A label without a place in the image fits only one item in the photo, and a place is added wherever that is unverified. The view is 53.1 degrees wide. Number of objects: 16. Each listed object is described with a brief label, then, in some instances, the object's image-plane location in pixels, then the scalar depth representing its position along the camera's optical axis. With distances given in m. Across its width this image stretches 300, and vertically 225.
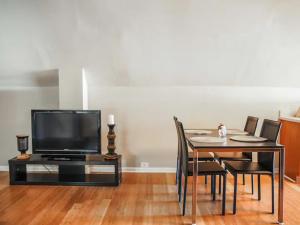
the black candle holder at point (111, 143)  3.99
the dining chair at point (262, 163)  3.04
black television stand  3.88
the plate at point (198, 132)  3.66
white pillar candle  4.04
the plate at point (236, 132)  3.60
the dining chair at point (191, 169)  2.98
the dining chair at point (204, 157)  3.66
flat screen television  4.04
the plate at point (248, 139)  3.02
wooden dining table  2.74
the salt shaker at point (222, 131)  3.41
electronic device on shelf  3.98
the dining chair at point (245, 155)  3.68
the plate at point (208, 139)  2.99
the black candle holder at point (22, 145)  3.96
